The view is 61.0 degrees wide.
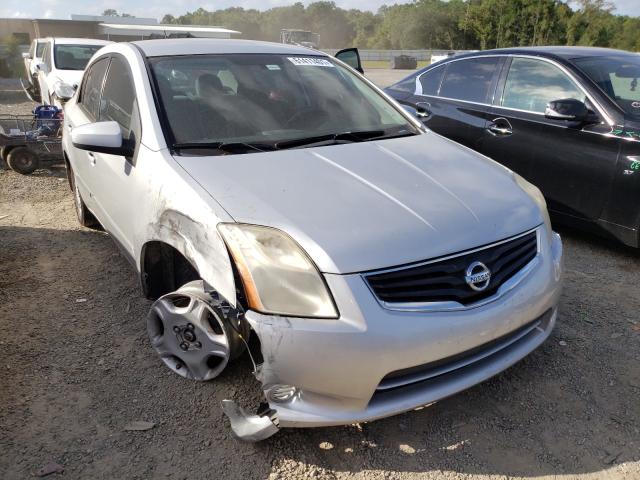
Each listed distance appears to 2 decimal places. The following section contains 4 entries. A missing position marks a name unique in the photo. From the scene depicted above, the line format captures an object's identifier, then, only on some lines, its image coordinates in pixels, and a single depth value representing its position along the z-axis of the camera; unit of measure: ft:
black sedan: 13.11
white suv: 31.24
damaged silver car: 6.66
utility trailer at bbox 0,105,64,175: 22.00
